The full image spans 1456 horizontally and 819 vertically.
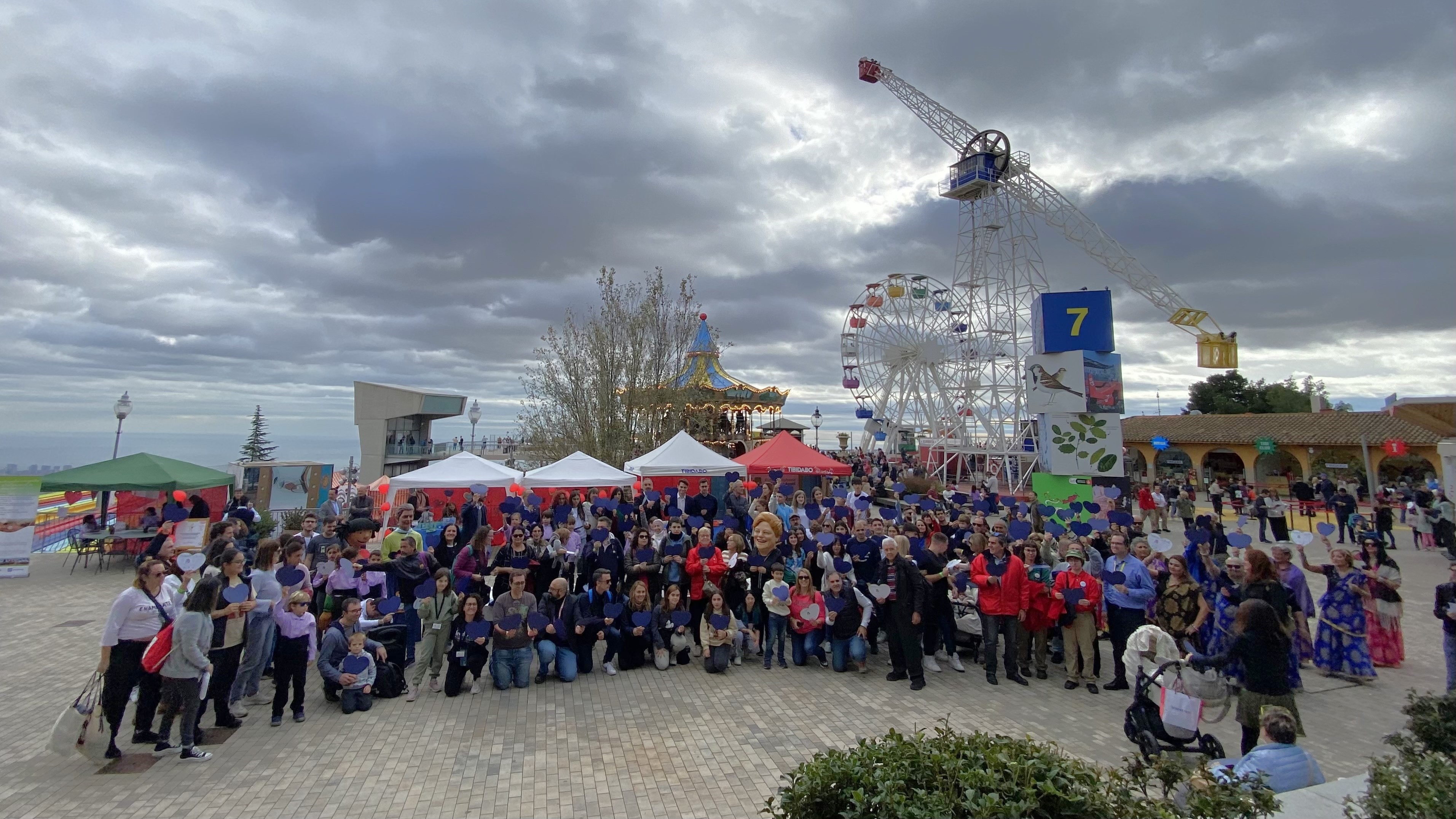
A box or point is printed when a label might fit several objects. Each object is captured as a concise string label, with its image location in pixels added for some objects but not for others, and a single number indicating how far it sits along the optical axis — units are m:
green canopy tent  13.70
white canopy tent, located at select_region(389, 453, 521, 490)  14.43
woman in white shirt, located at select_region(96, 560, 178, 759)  5.29
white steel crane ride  33.97
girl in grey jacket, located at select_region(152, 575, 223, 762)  5.26
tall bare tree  23.88
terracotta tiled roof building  28.72
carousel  25.80
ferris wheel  37.66
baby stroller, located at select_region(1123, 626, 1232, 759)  5.21
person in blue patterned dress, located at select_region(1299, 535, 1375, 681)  7.54
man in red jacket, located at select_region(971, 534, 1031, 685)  7.53
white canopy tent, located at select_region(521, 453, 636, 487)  15.13
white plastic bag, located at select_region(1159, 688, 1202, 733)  5.06
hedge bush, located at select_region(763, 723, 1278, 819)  3.02
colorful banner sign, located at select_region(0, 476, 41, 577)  13.10
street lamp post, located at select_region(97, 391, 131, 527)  17.66
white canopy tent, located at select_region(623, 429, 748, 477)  16.70
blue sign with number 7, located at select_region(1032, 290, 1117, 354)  24.64
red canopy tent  18.44
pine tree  68.69
